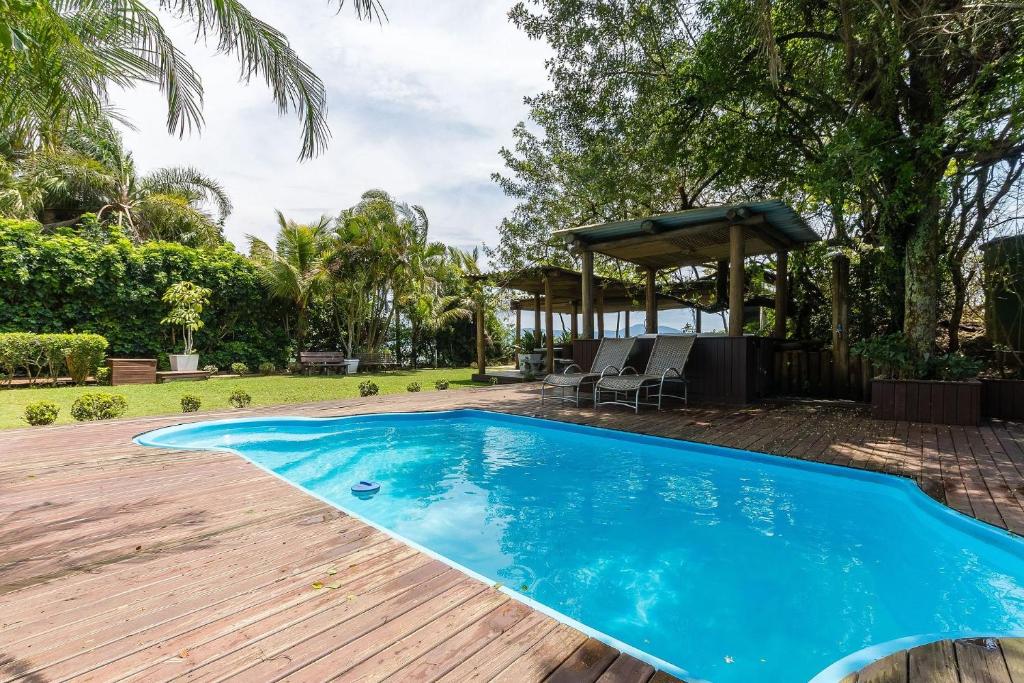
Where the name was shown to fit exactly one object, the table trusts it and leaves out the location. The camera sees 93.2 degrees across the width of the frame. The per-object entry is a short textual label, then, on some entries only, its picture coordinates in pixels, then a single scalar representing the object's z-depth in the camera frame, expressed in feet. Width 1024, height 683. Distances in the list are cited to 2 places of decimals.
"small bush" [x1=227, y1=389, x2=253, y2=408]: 27.31
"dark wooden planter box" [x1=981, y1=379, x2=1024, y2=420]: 22.43
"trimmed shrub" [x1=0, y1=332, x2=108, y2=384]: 34.14
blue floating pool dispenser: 16.05
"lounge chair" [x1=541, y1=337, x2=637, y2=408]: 28.53
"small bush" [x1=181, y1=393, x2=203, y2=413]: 25.48
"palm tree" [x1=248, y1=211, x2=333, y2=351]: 53.21
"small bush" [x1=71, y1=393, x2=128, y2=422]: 23.15
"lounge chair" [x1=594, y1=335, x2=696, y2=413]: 26.27
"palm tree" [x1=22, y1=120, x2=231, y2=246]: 54.03
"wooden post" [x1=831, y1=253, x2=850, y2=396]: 28.94
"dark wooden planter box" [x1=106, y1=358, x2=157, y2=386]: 38.93
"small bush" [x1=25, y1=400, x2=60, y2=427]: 21.56
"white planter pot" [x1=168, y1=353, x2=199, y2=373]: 45.34
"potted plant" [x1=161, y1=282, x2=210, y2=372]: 45.27
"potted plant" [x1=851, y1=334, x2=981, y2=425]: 21.11
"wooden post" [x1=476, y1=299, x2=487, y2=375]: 49.11
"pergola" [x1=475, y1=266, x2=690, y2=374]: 43.81
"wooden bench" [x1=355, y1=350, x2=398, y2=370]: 59.88
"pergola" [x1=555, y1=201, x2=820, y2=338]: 27.09
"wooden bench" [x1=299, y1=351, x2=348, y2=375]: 53.78
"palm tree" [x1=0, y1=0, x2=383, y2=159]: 11.65
